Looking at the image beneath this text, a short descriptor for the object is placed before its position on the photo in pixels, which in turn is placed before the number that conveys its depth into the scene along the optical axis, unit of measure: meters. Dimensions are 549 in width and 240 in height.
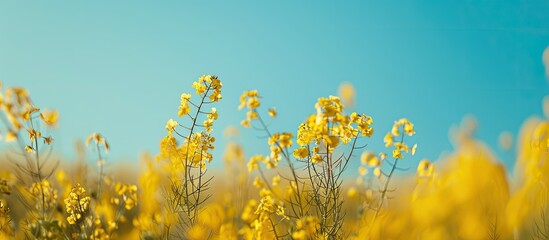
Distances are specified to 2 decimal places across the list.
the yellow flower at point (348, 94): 3.88
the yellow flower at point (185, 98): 3.33
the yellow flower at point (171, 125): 3.39
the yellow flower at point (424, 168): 3.35
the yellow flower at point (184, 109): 3.30
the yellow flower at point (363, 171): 3.57
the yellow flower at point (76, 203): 3.43
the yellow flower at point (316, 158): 2.97
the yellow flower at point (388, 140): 3.03
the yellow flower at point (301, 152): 2.93
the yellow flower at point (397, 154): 3.01
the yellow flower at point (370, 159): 2.89
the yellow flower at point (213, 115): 3.39
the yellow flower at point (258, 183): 3.35
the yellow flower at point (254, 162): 3.06
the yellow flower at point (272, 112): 2.79
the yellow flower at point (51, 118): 3.20
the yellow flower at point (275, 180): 3.35
